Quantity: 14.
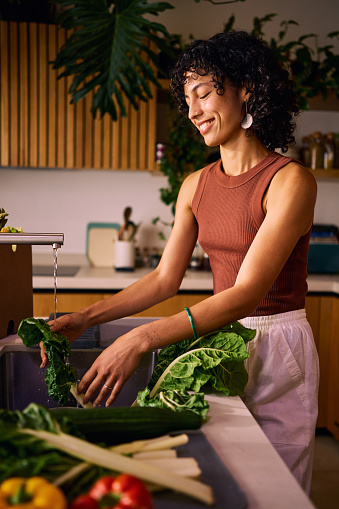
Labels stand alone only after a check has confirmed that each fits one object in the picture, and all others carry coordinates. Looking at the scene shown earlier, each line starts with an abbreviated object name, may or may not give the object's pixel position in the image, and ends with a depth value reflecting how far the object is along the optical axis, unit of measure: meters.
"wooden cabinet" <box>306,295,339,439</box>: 2.77
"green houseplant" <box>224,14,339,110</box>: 2.96
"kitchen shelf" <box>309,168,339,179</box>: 3.11
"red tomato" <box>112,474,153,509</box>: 0.55
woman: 1.21
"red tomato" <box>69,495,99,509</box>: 0.55
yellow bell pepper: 0.54
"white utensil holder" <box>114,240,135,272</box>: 3.02
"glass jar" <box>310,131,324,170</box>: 3.20
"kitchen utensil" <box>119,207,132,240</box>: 3.15
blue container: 3.03
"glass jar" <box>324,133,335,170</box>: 3.20
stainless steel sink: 1.31
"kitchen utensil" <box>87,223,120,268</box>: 3.27
